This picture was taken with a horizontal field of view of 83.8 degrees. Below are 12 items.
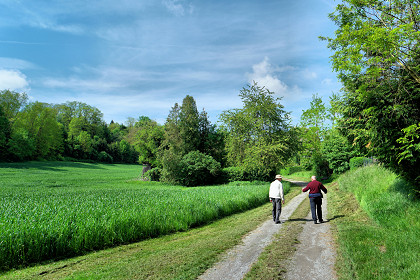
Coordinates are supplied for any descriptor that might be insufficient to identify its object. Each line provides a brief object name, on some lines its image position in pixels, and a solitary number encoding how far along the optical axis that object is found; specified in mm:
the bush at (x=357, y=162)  23425
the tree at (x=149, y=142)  42562
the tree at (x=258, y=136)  26797
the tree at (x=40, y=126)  61953
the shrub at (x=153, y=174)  39575
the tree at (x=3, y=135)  52219
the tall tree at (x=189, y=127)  39062
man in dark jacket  9995
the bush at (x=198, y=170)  32500
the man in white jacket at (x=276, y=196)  10523
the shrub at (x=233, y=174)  30920
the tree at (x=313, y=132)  34844
